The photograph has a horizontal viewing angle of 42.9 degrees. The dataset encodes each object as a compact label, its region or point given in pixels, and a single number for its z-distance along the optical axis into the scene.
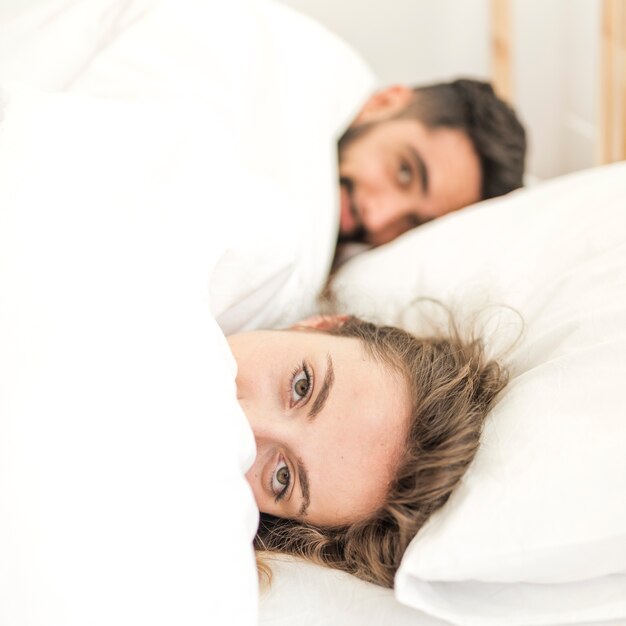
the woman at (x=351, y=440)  0.77
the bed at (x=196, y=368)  0.59
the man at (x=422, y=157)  1.47
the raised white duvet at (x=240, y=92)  0.92
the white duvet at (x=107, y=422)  0.57
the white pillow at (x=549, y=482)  0.67
